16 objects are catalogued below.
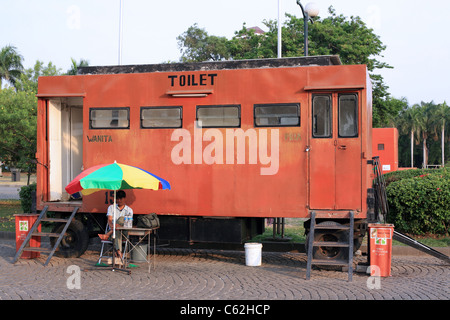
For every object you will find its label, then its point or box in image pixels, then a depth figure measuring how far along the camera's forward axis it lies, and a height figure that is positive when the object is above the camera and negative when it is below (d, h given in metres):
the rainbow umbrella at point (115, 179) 9.29 -0.25
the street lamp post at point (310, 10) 14.71 +4.19
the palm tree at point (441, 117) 81.81 +7.13
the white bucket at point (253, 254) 10.32 -1.71
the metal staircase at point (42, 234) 10.65 -1.40
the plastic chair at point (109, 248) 10.13 -1.69
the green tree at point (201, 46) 50.88 +11.36
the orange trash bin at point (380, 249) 9.41 -1.47
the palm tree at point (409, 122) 82.62 +6.47
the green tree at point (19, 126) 19.41 +1.40
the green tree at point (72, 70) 33.71 +6.04
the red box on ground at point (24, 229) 11.20 -1.34
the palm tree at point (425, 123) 82.75 +6.25
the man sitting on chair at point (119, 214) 10.11 -0.94
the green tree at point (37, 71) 26.40 +4.78
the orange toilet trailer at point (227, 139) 10.03 +0.50
